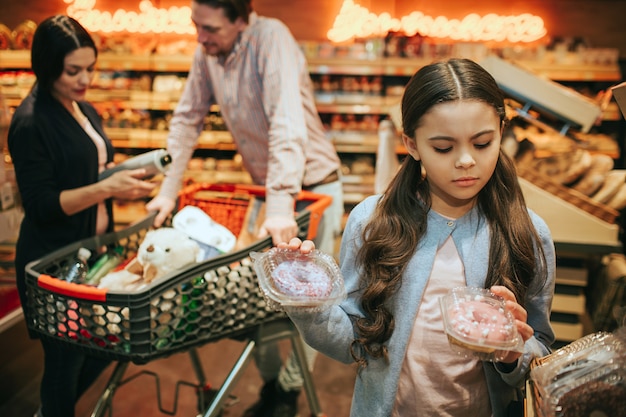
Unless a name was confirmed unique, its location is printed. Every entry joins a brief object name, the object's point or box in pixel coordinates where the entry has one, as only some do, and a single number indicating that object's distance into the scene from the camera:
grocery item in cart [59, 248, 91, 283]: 1.68
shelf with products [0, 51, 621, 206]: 4.60
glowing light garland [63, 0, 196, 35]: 5.17
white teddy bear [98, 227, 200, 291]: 1.53
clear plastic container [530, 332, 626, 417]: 0.80
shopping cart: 1.41
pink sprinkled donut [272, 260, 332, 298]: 1.07
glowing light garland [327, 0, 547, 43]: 4.77
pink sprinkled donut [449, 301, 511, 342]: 0.95
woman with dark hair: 1.75
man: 1.83
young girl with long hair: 1.11
